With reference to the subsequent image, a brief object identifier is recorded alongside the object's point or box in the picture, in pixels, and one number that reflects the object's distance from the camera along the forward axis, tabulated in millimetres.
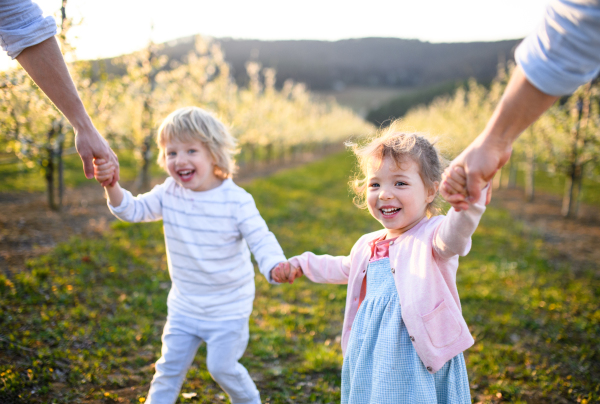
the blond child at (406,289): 1507
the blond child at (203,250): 2115
